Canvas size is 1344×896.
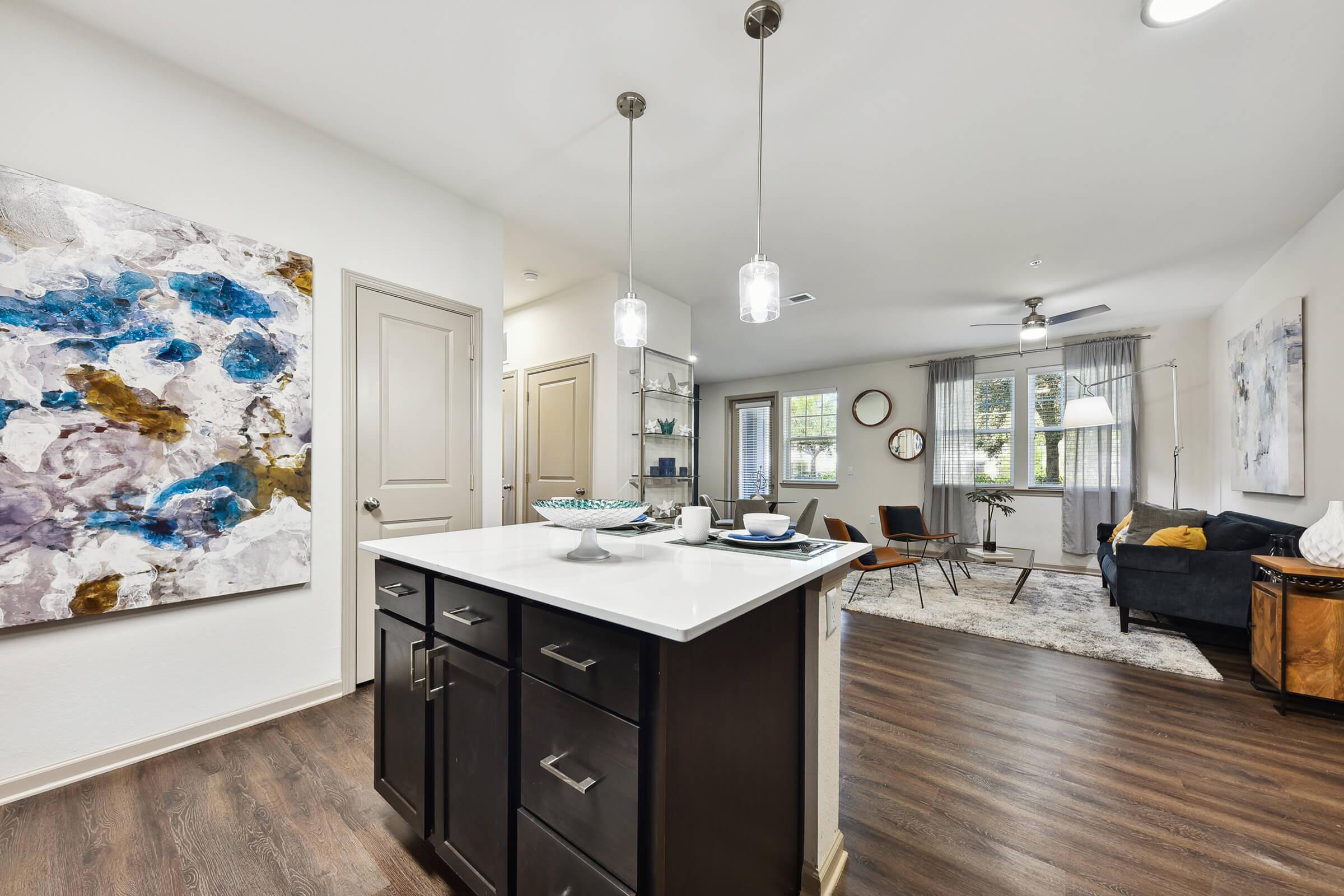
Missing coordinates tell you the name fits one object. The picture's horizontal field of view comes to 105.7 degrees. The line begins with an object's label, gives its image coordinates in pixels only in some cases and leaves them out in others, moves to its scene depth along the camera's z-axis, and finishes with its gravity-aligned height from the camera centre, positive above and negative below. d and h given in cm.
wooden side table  230 -87
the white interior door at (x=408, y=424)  258 +12
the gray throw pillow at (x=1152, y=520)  381 -55
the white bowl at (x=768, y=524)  158 -24
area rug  312 -127
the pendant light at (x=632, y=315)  216 +57
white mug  170 -26
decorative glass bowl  135 -18
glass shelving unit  418 +13
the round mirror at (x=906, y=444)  684 +5
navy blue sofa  310 -85
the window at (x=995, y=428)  623 +23
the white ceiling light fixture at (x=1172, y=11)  158 +138
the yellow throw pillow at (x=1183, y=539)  331 -60
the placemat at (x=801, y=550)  142 -30
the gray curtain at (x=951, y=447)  640 +0
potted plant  446 -53
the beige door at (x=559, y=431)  413 +13
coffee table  406 -91
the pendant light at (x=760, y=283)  173 +59
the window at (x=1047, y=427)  591 +24
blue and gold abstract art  171 +15
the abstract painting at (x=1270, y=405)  310 +29
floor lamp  465 +32
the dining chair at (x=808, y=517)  442 -62
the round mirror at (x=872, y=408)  712 +56
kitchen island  93 -59
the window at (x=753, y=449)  834 -3
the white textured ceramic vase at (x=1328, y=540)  234 -43
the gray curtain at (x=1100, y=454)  541 -7
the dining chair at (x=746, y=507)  489 -58
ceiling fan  437 +105
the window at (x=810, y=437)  772 +16
